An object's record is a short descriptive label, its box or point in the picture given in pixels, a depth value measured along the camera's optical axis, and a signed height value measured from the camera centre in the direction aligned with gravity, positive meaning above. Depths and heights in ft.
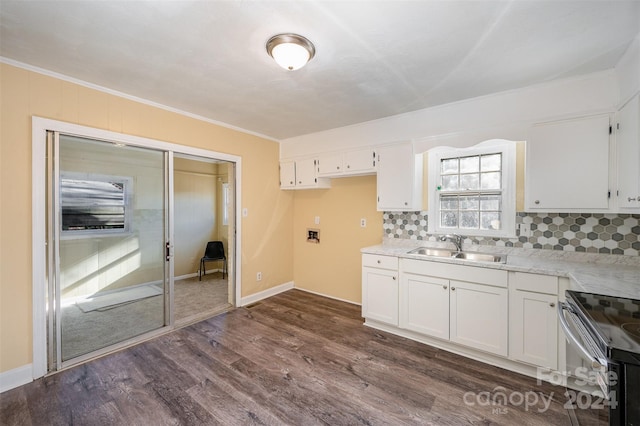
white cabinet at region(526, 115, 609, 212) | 7.00 +1.29
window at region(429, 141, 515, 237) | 9.07 +0.79
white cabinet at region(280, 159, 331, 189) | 12.80 +1.80
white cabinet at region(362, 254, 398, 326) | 9.62 -2.93
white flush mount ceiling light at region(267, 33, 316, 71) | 5.59 +3.54
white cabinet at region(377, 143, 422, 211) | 10.00 +1.28
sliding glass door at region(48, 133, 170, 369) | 7.56 -1.11
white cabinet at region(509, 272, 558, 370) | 6.85 -2.93
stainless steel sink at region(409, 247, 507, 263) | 9.01 -1.58
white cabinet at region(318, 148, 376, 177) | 11.01 +2.13
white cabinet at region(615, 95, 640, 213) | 5.91 +1.35
